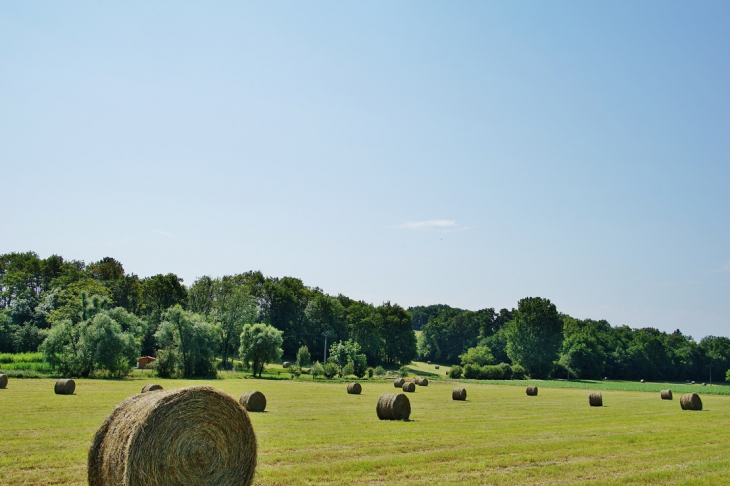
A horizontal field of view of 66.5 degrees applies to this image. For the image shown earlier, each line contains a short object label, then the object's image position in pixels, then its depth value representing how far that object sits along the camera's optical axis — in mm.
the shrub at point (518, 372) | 101438
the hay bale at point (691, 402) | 35500
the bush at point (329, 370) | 74875
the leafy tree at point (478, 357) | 110438
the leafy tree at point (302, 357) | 81956
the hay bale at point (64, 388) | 34219
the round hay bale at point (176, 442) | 10172
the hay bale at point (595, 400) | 37500
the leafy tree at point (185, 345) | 65375
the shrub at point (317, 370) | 74750
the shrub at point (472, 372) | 92938
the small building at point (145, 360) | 91875
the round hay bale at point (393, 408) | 24250
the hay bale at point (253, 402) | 26969
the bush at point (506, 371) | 98044
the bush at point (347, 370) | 78375
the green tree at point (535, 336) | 112375
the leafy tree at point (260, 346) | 75250
